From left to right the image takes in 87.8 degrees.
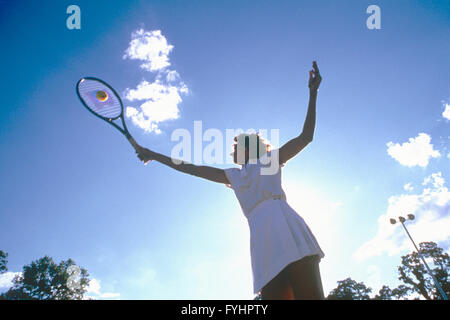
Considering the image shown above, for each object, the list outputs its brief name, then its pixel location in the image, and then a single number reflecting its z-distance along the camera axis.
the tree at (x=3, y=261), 30.47
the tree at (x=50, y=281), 32.59
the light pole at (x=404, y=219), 21.02
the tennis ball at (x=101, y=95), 4.63
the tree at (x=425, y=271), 37.59
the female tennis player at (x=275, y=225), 1.72
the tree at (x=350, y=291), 46.80
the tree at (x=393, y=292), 40.75
